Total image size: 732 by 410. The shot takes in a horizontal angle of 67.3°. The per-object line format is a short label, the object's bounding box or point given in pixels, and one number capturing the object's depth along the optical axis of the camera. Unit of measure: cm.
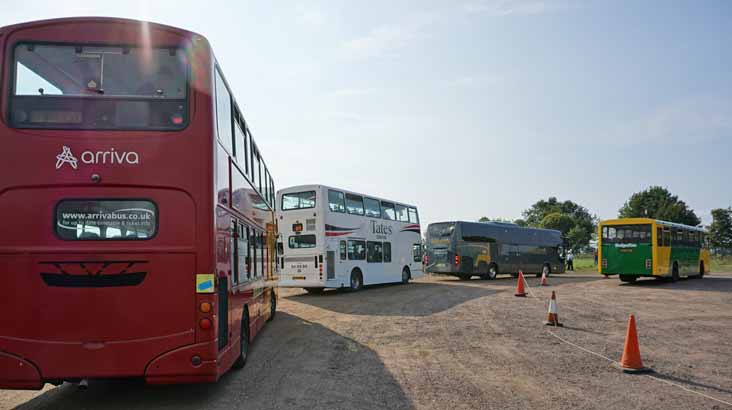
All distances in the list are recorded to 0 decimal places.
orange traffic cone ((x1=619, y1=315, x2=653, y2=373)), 783
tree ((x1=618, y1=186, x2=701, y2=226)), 7981
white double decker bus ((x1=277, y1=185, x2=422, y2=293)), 2020
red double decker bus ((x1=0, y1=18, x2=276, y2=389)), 562
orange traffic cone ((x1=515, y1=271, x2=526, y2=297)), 1922
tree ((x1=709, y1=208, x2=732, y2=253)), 7756
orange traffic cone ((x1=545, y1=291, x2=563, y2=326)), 1226
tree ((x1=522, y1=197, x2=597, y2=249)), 9512
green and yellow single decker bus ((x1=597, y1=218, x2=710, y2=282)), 2486
